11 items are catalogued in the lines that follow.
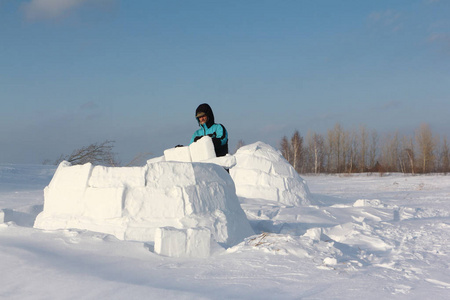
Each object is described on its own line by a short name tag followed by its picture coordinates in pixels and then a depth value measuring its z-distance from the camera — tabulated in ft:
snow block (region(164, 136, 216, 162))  24.20
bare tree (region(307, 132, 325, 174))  126.00
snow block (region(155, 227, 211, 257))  12.12
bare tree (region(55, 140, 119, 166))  40.88
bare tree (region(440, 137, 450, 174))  121.33
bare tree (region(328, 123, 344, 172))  125.49
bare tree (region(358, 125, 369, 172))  123.03
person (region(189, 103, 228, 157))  26.02
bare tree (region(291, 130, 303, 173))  119.34
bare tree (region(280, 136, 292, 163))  118.48
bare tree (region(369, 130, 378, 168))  125.08
